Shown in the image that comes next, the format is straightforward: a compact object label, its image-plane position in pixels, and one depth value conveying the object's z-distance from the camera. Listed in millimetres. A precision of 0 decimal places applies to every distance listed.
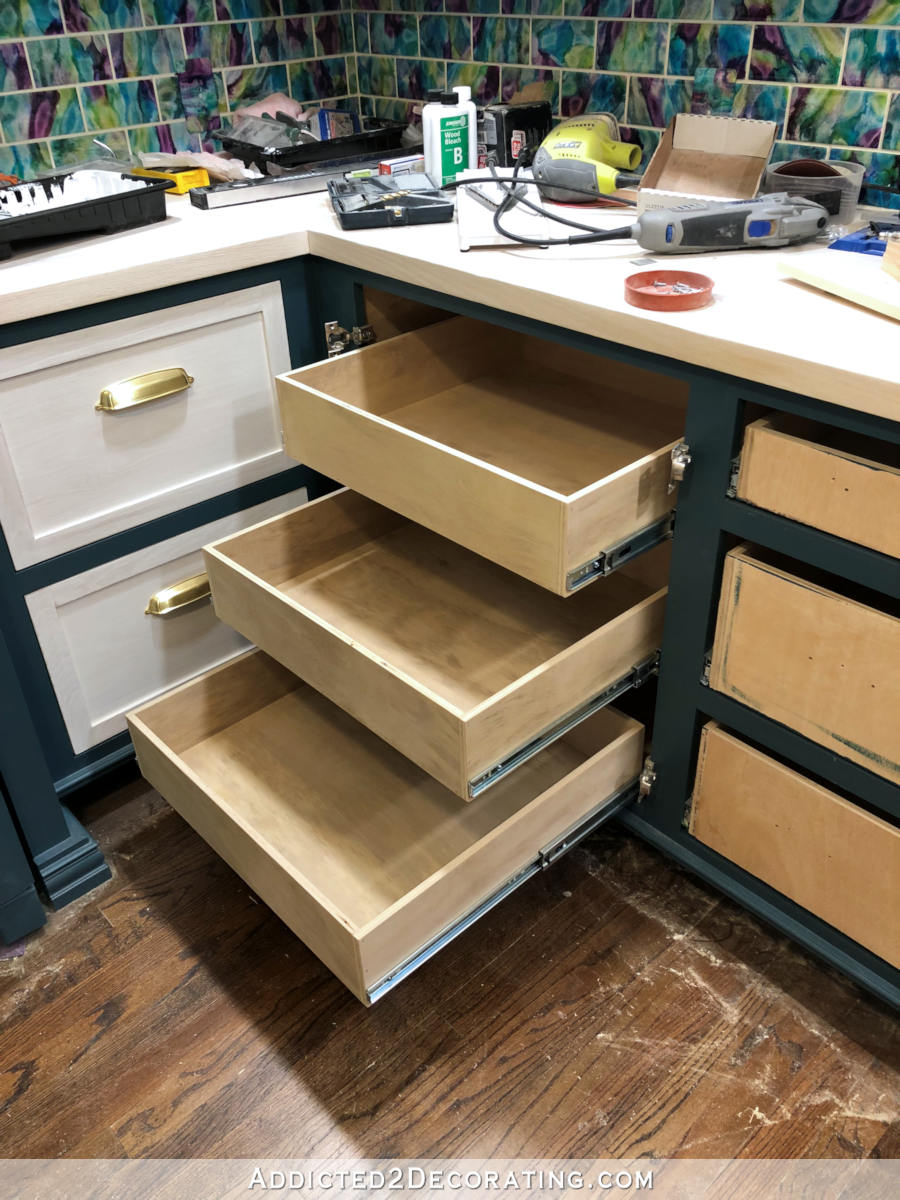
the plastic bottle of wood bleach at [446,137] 1444
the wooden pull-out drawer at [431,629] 1088
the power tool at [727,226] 1141
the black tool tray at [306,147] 1677
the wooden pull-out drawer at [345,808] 1084
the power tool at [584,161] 1357
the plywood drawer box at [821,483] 891
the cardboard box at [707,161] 1296
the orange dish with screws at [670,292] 991
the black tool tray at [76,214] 1231
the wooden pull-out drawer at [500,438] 1052
